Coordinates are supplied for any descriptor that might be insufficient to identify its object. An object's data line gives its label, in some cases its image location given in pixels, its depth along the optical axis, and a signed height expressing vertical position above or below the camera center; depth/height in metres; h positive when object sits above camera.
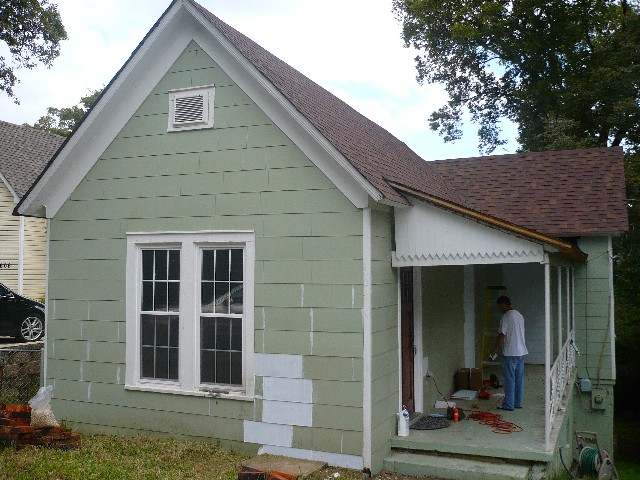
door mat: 8.32 -2.01
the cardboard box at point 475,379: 11.12 -1.84
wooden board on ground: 6.95 -2.15
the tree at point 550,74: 22.75 +9.30
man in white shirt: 9.23 -1.16
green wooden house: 7.36 +0.12
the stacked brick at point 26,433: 7.65 -1.95
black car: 15.18 -0.94
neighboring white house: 21.42 +1.30
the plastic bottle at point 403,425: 7.91 -1.89
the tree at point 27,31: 15.12 +6.21
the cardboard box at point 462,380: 11.25 -1.87
